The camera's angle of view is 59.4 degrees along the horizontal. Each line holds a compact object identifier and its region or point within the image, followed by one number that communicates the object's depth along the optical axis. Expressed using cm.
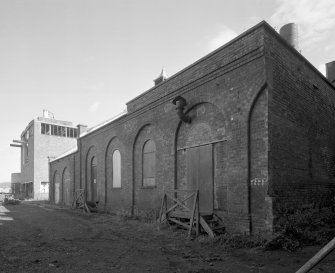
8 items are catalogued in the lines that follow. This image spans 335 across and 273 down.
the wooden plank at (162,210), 1103
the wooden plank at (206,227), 849
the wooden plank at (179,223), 955
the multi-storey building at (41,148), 3822
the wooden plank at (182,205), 978
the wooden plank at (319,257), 260
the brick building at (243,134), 822
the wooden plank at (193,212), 906
